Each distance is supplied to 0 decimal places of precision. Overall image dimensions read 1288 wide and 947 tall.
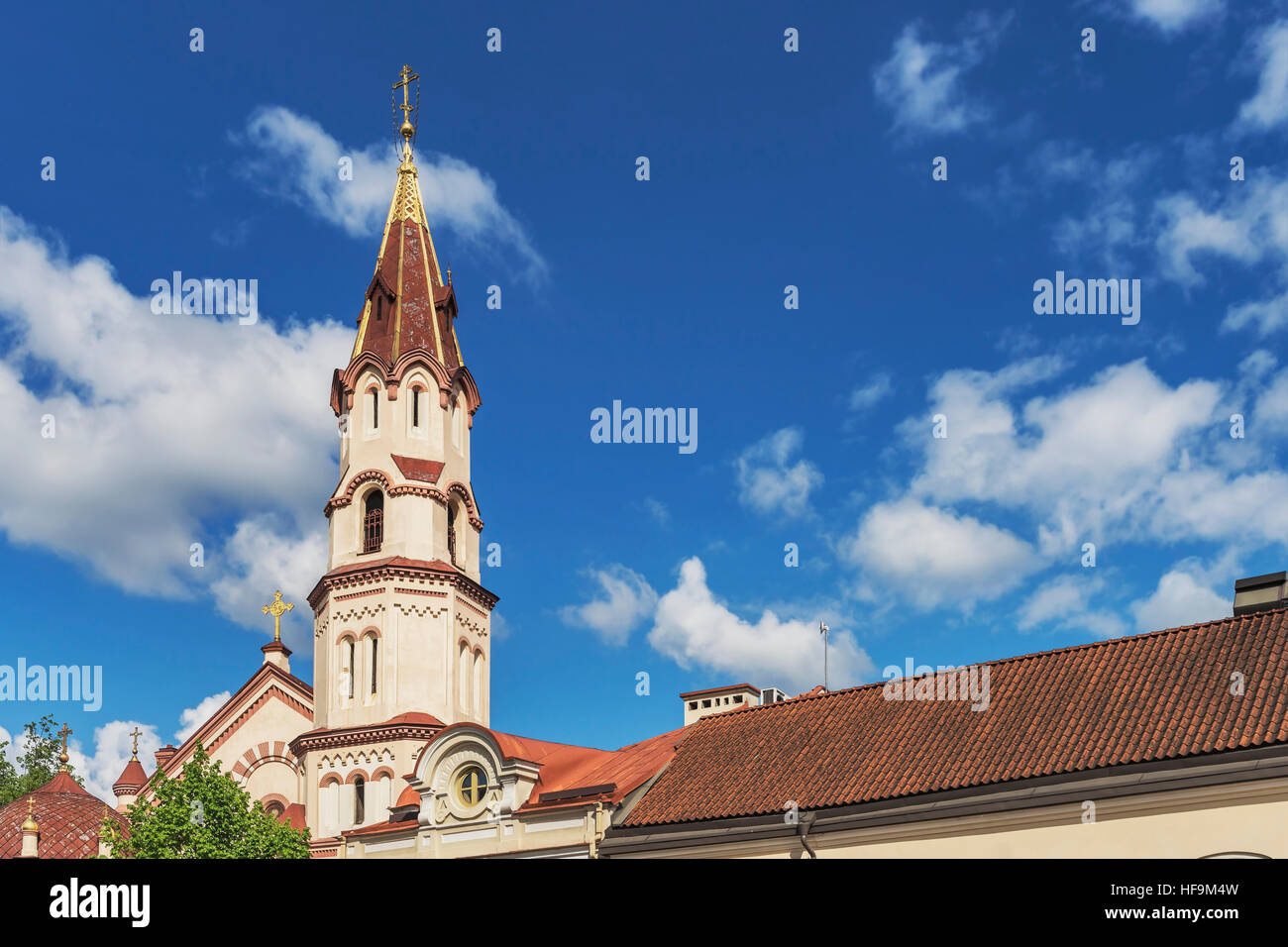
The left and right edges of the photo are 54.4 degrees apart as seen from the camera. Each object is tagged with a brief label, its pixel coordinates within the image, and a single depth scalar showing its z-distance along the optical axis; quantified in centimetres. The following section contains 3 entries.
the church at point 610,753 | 2414
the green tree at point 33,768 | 7825
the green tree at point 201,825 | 3538
